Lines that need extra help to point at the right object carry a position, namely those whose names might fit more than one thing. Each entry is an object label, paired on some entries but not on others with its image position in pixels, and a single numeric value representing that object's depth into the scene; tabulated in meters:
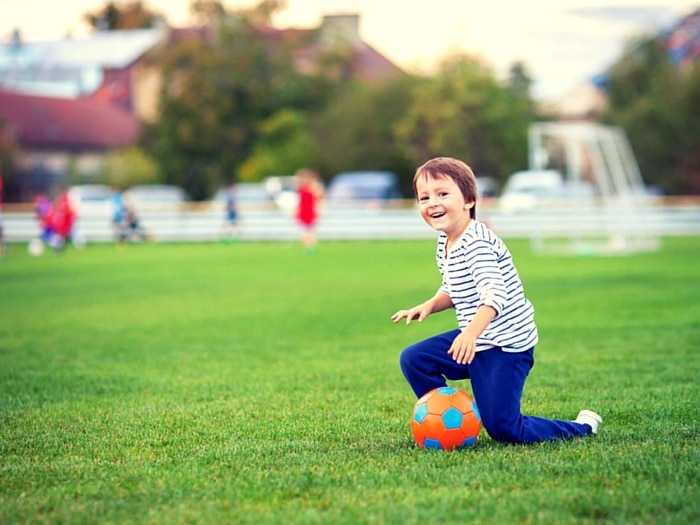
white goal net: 25.89
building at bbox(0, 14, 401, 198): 60.78
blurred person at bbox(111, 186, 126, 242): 35.64
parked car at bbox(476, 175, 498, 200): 48.75
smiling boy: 5.70
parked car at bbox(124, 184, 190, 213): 45.56
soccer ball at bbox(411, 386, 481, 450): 5.73
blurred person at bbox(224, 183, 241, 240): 35.84
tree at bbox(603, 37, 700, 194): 51.78
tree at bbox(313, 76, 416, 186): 60.22
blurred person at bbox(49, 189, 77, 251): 32.23
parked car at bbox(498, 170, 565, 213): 39.75
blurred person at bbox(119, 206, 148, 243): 36.33
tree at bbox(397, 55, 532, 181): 55.81
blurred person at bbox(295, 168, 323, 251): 31.05
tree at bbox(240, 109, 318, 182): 57.00
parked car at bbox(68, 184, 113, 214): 45.28
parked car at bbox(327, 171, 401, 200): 45.81
